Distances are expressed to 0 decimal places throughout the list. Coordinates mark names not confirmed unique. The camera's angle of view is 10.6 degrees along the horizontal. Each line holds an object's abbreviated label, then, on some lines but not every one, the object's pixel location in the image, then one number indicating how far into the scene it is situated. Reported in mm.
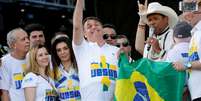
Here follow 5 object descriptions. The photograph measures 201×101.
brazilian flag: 9692
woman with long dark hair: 11358
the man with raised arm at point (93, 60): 10521
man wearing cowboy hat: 10591
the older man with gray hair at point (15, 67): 12304
